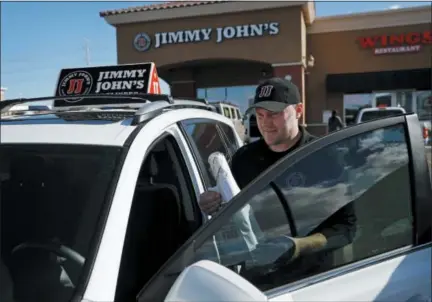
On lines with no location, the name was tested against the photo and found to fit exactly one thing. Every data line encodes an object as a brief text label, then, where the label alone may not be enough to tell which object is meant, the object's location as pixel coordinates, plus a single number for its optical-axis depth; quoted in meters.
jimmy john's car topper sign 4.45
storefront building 17.69
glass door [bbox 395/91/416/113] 19.53
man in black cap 2.65
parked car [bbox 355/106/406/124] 13.16
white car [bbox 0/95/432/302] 1.66
